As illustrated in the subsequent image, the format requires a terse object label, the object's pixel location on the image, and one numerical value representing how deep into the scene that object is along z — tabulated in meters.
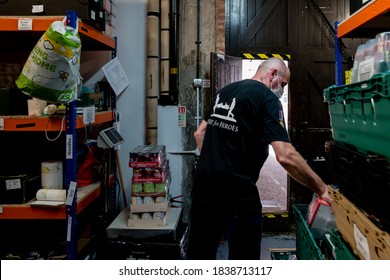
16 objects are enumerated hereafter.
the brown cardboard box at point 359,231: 1.11
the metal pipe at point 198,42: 3.99
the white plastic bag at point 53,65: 2.04
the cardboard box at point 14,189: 2.50
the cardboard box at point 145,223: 2.98
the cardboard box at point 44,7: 2.56
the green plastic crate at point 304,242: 1.84
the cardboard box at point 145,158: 2.98
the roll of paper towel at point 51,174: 2.59
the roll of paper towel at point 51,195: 2.54
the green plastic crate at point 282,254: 2.79
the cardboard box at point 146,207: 2.99
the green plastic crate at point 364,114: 1.10
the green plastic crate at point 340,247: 1.48
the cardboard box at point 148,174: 2.99
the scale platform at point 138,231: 2.92
